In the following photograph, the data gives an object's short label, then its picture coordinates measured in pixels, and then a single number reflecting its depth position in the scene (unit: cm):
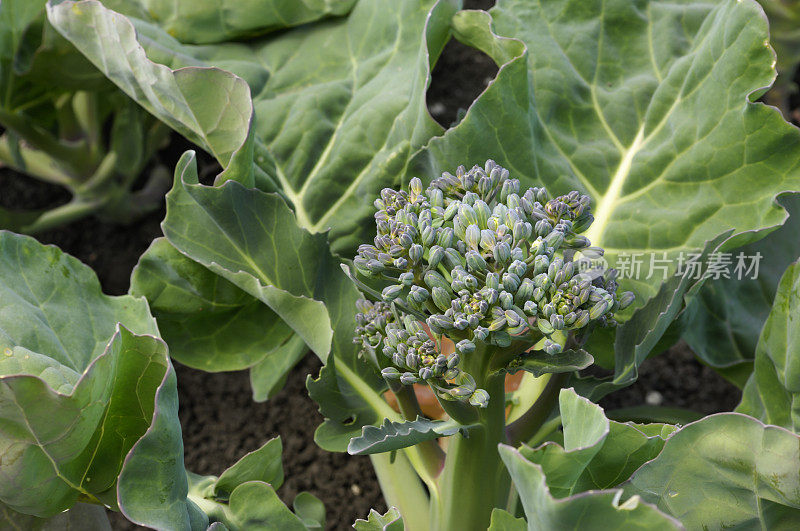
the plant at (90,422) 42
